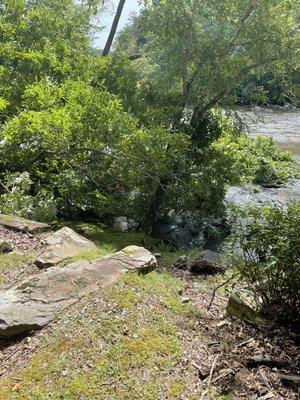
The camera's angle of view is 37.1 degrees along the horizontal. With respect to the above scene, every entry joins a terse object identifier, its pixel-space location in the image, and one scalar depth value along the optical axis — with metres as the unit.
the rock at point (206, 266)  6.88
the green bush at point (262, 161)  15.54
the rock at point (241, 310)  4.56
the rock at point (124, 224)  10.74
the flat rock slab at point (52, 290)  4.19
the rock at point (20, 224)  7.32
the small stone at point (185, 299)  5.20
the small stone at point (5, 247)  6.36
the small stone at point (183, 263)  7.07
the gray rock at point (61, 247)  5.71
